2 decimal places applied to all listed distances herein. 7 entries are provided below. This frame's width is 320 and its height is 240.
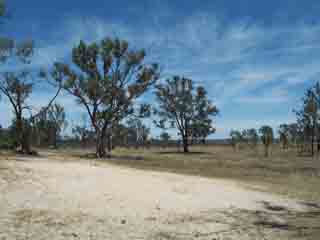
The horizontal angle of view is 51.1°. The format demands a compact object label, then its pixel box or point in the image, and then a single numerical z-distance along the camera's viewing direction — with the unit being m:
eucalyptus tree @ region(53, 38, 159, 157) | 31.55
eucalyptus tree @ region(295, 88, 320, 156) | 39.75
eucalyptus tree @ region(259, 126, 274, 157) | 44.74
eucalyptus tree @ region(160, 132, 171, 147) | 86.61
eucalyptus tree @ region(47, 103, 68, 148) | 68.90
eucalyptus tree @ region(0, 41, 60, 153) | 28.45
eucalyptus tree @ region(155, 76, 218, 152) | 52.12
